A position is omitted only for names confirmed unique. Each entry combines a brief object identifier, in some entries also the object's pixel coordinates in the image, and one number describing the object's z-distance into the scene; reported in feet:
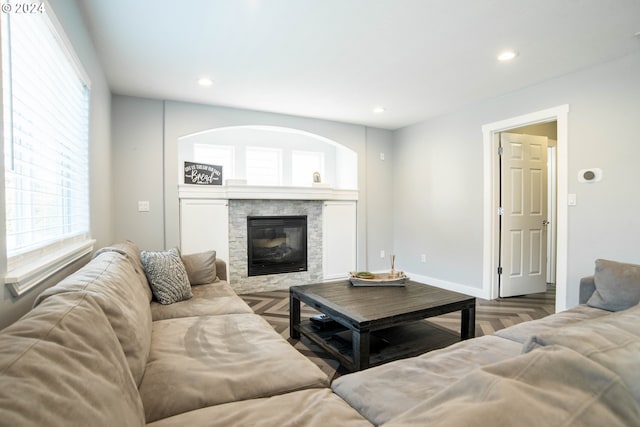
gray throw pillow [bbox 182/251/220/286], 9.64
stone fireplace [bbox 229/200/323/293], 14.38
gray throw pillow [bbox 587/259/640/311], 6.69
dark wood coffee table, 6.82
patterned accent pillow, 7.75
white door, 13.46
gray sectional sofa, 1.60
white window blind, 4.25
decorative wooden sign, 13.85
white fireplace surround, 13.64
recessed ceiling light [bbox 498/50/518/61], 9.04
